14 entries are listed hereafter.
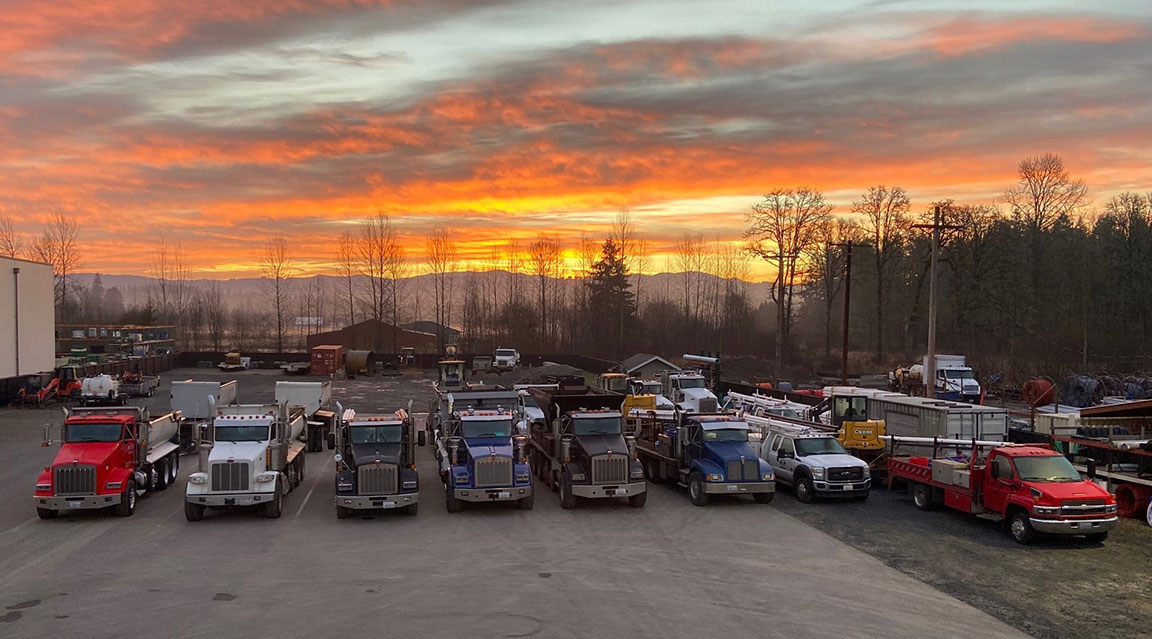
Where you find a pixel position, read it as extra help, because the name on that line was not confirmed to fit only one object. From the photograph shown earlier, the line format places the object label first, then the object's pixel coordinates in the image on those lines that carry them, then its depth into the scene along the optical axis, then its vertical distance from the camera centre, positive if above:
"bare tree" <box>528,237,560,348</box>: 109.88 +4.19
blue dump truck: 22.06 -4.00
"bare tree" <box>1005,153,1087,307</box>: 77.50 +8.90
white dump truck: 21.19 -3.95
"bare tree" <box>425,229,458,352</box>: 97.47 +0.96
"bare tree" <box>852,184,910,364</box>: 85.81 +9.10
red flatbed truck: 18.97 -4.37
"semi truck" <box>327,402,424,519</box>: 21.33 -4.00
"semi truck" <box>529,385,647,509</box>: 22.95 -3.96
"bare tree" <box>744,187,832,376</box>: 82.75 +8.66
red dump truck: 21.06 -4.03
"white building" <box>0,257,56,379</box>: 50.47 -0.28
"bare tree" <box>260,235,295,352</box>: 99.69 +1.40
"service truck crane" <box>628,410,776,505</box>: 23.73 -4.39
